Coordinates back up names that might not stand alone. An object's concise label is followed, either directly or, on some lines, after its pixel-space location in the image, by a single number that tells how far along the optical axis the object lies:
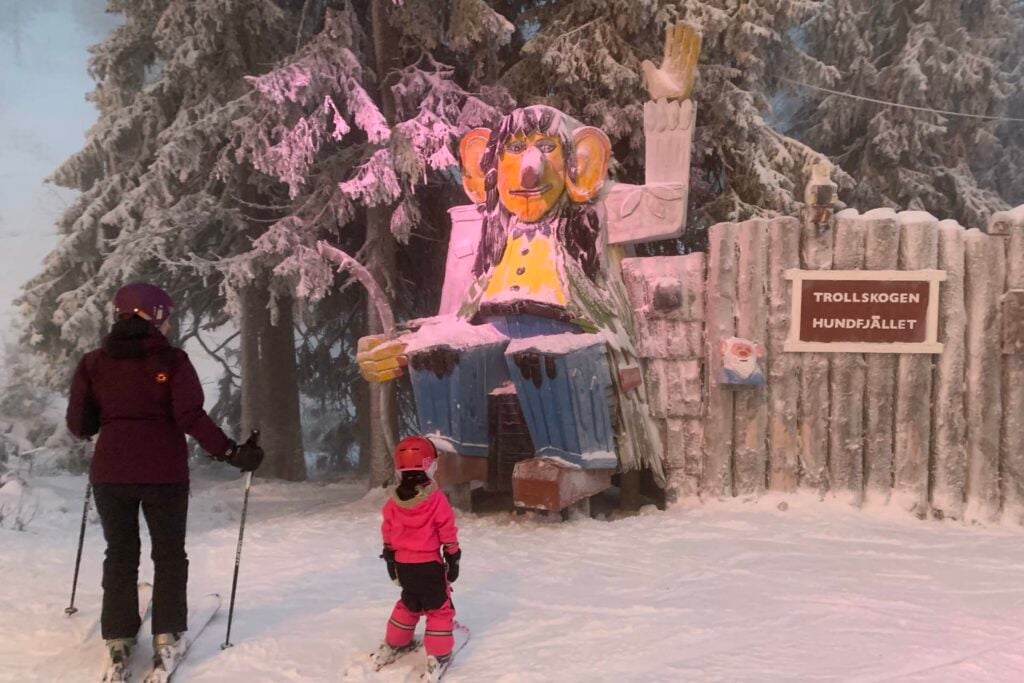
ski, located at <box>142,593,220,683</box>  2.69
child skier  2.75
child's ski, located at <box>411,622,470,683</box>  2.64
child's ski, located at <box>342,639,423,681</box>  2.74
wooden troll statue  4.74
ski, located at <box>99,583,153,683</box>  2.67
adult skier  2.79
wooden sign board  4.81
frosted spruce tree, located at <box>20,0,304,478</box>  6.79
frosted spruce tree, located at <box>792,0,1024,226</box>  9.22
